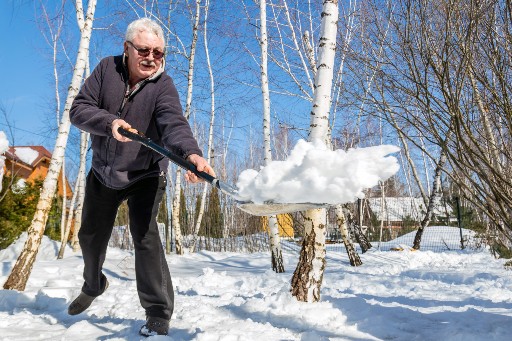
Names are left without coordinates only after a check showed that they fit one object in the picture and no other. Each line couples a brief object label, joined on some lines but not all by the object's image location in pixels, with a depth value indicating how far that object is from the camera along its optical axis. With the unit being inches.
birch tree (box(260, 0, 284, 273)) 308.7
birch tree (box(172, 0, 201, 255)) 447.8
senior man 95.9
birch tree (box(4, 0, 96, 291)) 188.2
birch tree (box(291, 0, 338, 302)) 136.8
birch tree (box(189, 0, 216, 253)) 543.3
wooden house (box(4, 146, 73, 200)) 774.5
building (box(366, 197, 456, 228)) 992.2
